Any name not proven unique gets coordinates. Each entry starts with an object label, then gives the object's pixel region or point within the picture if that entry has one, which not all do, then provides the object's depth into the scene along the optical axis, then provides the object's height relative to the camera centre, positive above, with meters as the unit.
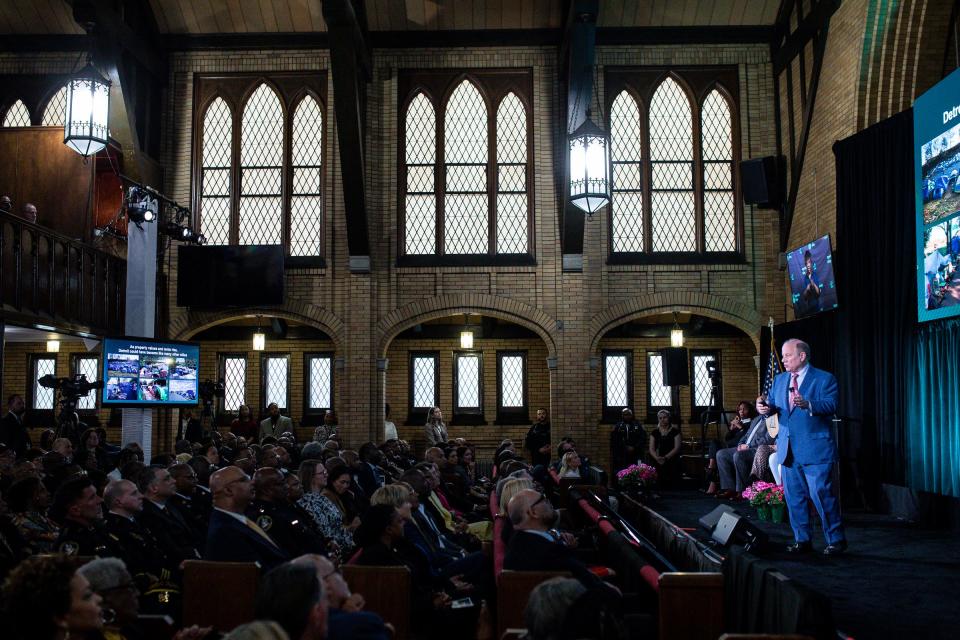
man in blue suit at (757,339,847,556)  7.00 -0.35
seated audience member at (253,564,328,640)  2.93 -0.66
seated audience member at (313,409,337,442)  15.09 -0.51
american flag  11.68 +0.37
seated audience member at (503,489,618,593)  4.52 -0.74
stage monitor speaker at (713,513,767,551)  6.72 -1.02
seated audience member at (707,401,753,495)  12.92 -0.53
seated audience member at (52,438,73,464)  9.15 -0.47
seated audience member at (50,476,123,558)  5.02 -0.65
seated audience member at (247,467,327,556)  5.71 -0.75
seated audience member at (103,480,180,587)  5.28 -0.78
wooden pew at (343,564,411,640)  4.62 -0.96
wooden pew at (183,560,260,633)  4.44 -0.95
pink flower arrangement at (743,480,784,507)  9.59 -1.04
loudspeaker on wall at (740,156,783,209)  15.23 +3.59
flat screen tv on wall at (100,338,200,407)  12.02 +0.37
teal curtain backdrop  9.31 -0.19
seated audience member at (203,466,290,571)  4.83 -0.69
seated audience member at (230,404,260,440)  15.80 -0.45
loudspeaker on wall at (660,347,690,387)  15.27 +0.49
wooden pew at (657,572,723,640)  4.41 -1.03
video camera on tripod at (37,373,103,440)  11.55 +0.09
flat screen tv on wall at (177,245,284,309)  15.36 +2.08
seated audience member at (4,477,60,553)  5.86 -0.75
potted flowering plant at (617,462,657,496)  12.13 -1.08
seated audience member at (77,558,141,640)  3.54 -0.73
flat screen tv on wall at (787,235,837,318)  12.31 +1.66
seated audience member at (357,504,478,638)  5.13 -1.03
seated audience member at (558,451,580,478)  10.78 -0.81
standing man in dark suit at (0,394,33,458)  11.05 -0.35
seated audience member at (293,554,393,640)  3.26 -0.81
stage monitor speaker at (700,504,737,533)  7.73 -1.05
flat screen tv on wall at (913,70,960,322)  8.64 +1.94
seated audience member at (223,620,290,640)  2.51 -0.64
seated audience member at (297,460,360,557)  6.61 -0.79
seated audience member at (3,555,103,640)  2.63 -0.59
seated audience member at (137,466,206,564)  5.71 -0.77
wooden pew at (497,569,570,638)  4.38 -0.94
